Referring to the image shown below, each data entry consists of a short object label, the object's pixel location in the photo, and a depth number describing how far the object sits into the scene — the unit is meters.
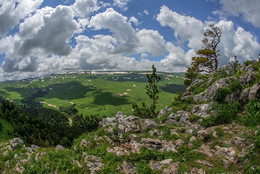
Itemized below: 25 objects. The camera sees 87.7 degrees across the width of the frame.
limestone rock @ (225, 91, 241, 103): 23.69
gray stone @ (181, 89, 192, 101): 36.81
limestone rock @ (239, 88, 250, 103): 22.27
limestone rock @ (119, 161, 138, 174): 13.35
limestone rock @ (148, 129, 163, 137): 20.93
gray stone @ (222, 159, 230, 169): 12.00
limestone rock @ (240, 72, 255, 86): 24.55
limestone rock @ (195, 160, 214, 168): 12.36
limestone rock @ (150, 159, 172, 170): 13.14
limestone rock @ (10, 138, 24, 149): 24.07
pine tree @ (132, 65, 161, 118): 46.69
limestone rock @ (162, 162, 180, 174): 12.17
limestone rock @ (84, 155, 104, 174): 13.71
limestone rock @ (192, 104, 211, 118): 24.06
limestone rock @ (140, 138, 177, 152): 16.67
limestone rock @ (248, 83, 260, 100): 20.28
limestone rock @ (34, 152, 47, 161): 17.24
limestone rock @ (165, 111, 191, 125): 25.58
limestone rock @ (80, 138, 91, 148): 18.82
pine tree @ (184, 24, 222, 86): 46.19
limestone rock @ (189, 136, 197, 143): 17.24
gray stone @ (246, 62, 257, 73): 29.75
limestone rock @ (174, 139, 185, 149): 16.88
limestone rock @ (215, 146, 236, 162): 12.85
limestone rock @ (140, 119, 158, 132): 24.05
